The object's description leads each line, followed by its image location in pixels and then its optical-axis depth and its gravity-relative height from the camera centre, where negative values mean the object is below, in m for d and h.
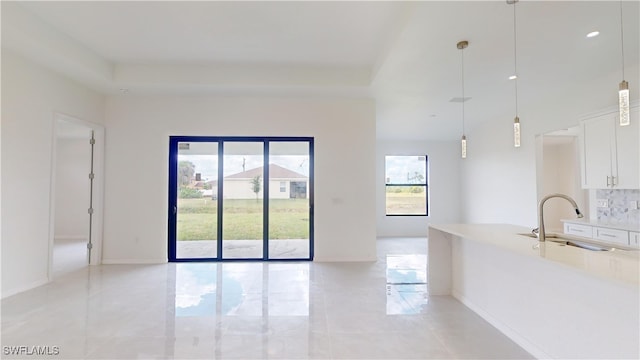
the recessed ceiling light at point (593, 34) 3.04 +1.60
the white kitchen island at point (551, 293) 1.68 -0.76
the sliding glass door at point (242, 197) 5.27 -0.12
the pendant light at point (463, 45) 3.25 +1.60
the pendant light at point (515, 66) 2.63 +1.60
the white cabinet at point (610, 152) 3.53 +0.48
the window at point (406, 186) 8.60 +0.12
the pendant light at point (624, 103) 2.02 +0.59
